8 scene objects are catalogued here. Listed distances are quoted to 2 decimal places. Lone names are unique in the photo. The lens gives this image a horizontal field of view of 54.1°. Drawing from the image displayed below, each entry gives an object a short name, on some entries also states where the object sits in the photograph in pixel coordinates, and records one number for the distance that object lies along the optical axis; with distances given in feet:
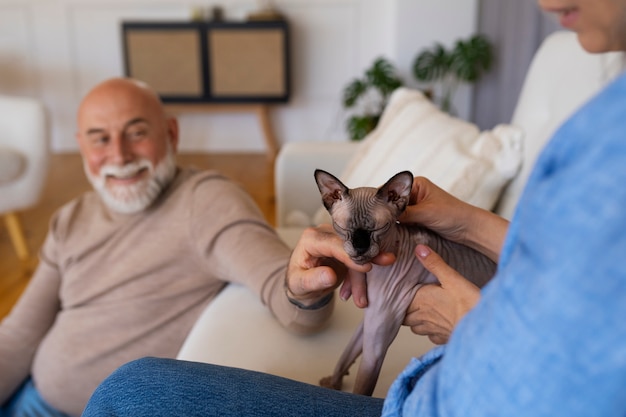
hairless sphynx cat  2.24
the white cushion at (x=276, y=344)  3.16
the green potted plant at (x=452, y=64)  11.35
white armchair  9.17
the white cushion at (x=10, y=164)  8.86
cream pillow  4.25
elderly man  4.17
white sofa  3.27
